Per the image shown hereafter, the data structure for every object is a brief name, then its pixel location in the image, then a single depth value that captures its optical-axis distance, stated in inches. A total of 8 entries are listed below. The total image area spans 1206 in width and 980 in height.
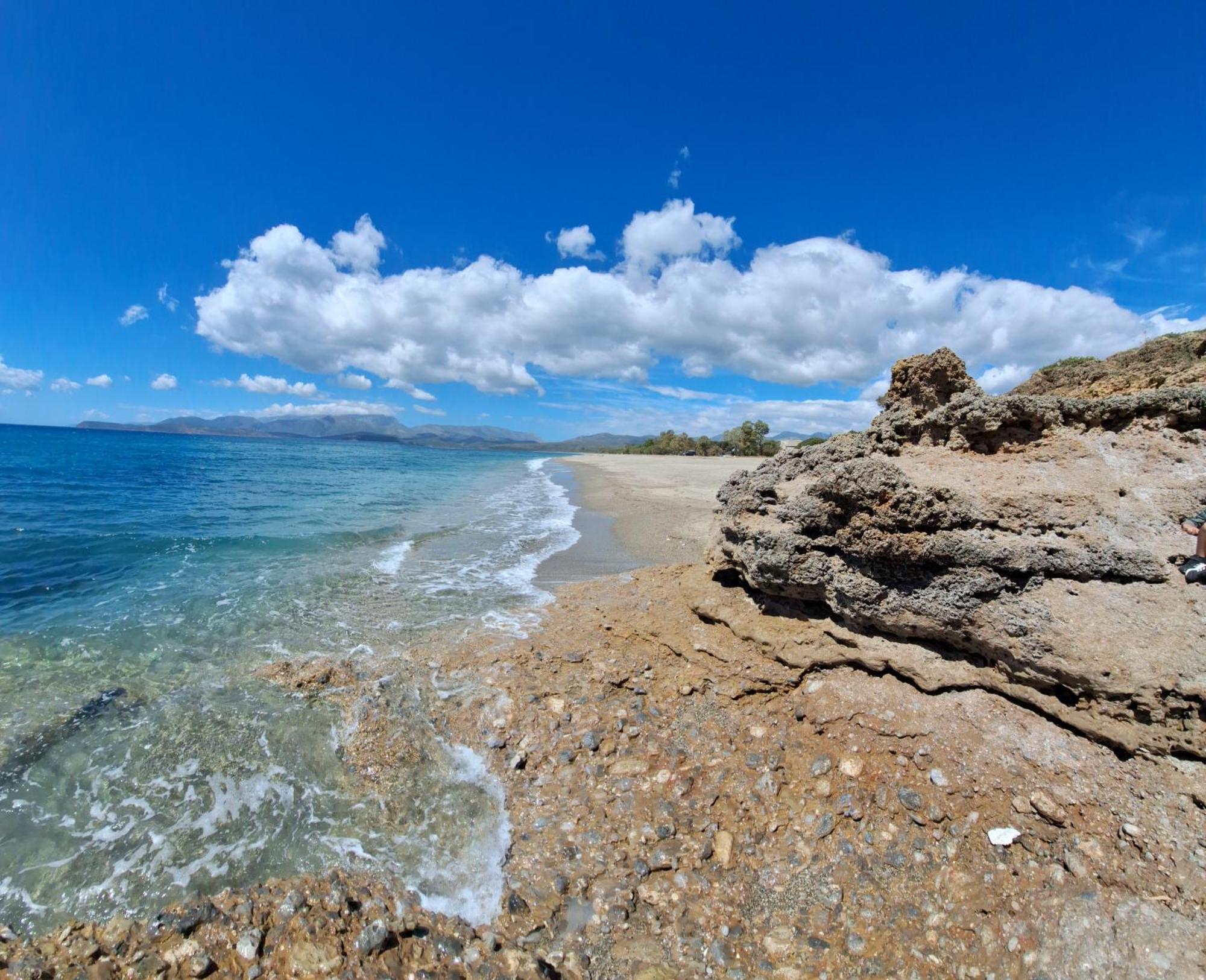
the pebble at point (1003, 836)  153.6
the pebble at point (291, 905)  153.1
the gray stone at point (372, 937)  141.9
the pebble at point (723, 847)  166.4
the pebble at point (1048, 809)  154.3
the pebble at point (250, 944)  140.9
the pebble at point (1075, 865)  140.9
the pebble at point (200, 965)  135.2
